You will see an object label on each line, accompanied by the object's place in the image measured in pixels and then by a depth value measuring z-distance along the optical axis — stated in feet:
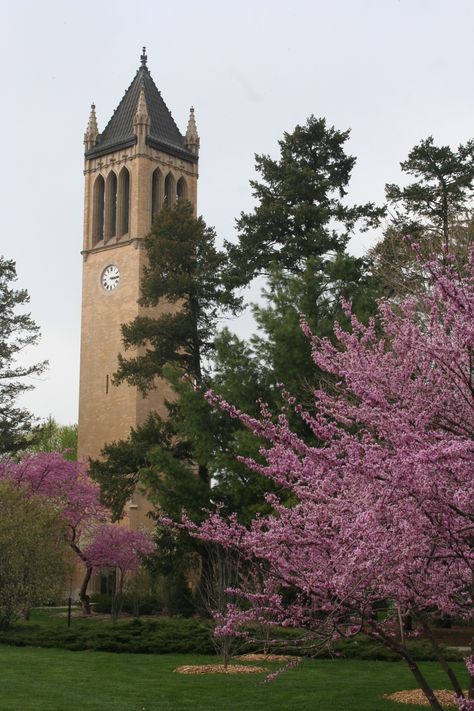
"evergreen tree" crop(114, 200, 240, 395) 104.94
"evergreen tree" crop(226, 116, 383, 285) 98.68
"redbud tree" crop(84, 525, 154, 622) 122.42
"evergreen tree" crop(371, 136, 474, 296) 94.63
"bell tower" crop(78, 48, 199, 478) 156.25
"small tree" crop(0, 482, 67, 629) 76.43
